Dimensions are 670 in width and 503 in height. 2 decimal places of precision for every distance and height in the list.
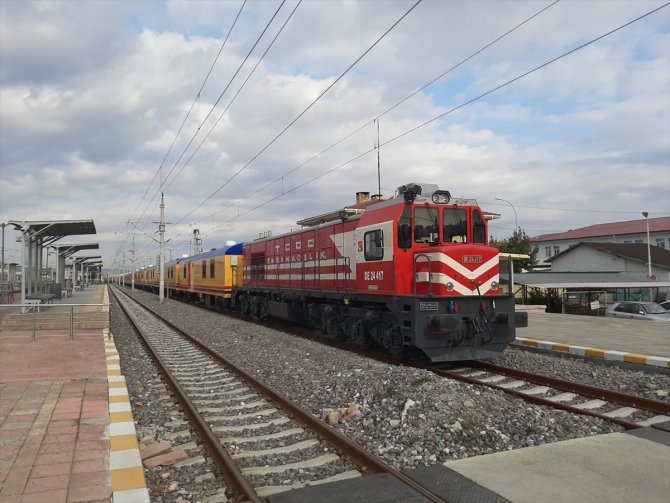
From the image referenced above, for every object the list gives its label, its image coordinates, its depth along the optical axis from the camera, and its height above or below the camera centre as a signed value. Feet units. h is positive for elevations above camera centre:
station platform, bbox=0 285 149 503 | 12.34 -4.96
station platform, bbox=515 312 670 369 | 30.86 -5.64
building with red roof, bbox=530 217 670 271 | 200.64 +13.06
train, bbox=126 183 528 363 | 29.55 -0.56
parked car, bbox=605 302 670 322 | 66.85 -6.40
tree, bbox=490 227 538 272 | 147.68 +6.45
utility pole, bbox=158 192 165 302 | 111.04 +7.97
